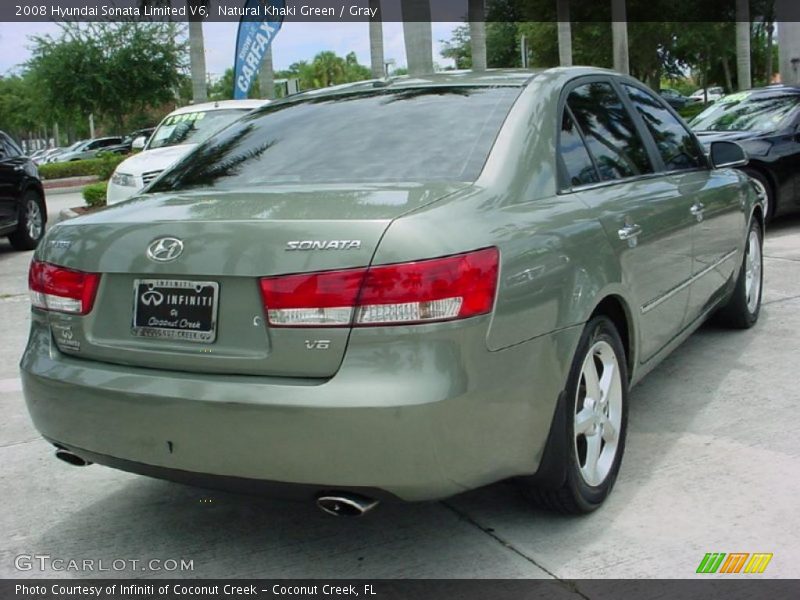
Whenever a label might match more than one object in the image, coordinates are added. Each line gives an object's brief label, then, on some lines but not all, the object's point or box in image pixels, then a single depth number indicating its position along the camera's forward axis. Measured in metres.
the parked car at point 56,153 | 43.31
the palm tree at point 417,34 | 14.74
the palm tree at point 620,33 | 25.11
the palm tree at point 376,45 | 21.53
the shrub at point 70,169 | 30.20
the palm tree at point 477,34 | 22.36
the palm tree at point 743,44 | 27.56
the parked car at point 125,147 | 31.42
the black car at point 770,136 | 9.65
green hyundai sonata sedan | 2.68
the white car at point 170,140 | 11.67
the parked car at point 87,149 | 40.90
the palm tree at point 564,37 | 27.43
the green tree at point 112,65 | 32.38
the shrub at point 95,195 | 15.56
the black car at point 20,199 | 11.23
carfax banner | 16.80
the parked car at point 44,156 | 46.47
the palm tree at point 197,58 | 20.86
